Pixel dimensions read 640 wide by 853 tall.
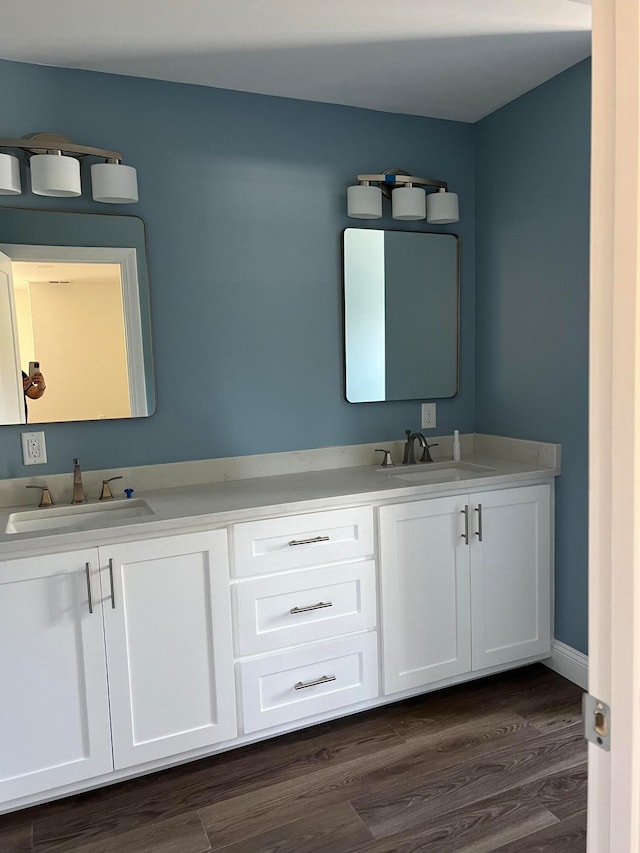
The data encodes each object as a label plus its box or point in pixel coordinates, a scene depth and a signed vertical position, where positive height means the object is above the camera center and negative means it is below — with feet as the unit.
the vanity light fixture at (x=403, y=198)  9.06 +2.23
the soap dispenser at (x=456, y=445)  9.77 -1.39
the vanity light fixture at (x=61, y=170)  7.35 +2.24
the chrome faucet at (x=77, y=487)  7.89 -1.47
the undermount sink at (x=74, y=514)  7.36 -1.75
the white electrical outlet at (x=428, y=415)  10.18 -0.97
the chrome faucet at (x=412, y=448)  9.66 -1.40
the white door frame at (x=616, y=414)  2.20 -0.24
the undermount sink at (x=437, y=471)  9.02 -1.70
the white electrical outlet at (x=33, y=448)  7.85 -0.98
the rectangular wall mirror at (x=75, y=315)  7.68 +0.61
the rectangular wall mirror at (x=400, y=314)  9.48 +0.61
